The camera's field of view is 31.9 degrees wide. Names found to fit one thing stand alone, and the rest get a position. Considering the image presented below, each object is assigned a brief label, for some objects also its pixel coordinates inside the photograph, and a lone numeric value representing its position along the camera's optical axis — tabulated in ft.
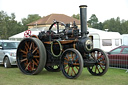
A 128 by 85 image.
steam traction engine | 26.20
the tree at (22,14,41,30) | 274.93
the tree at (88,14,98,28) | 354.70
